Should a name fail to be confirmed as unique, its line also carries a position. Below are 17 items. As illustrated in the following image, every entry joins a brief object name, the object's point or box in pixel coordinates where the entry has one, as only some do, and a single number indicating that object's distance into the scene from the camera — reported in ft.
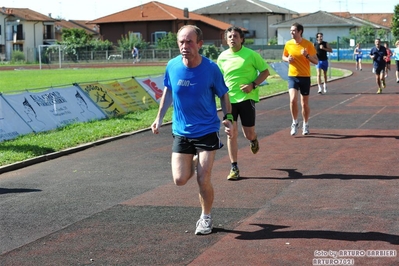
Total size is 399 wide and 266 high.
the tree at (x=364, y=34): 268.00
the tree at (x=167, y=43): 269.85
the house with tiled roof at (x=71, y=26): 396.57
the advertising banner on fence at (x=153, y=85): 78.23
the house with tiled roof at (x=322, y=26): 324.60
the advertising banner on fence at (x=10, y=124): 53.05
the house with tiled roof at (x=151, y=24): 312.50
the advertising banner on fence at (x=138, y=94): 74.59
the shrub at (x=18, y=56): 270.14
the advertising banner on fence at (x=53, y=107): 56.09
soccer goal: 253.65
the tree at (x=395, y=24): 283.63
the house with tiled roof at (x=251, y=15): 363.35
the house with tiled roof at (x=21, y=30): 329.52
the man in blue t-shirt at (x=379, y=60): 92.84
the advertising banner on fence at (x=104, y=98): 66.28
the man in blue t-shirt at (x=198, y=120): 26.48
